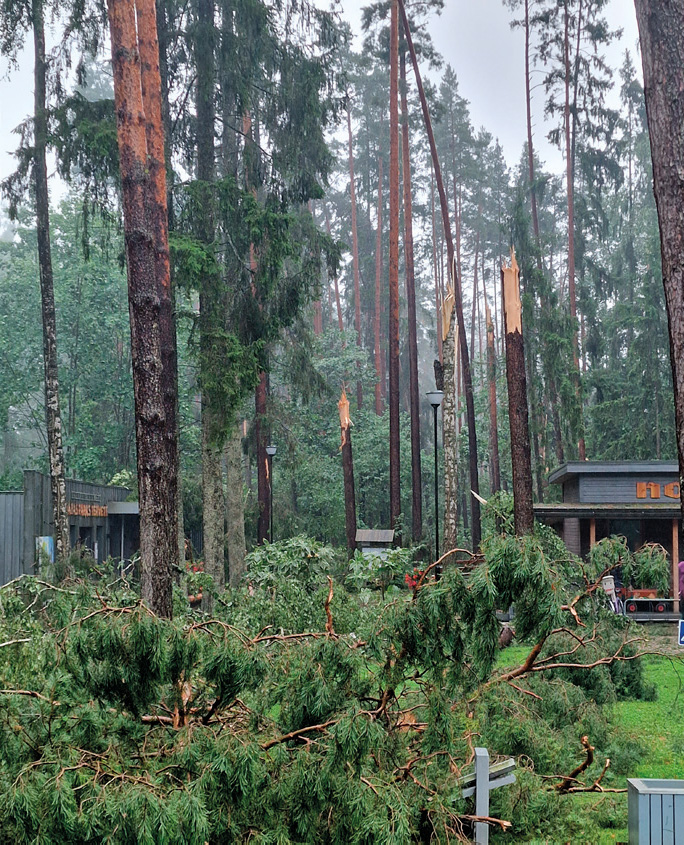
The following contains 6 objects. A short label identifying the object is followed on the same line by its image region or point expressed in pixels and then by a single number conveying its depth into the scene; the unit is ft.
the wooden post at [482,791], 20.38
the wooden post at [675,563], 72.95
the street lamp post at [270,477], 82.94
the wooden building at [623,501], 76.02
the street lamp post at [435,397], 60.44
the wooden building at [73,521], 63.31
